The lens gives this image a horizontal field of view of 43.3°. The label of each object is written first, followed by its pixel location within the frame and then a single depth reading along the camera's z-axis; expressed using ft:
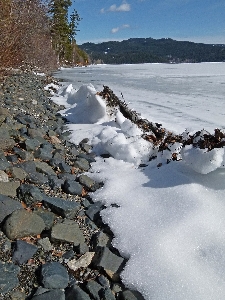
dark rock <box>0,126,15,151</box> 9.78
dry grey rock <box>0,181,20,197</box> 7.30
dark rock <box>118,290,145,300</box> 5.41
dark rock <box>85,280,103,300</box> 5.34
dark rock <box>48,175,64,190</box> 8.66
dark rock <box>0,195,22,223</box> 6.48
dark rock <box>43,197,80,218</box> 7.44
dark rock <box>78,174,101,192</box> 9.21
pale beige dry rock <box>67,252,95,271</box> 5.95
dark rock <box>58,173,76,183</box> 9.36
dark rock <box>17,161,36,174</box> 8.89
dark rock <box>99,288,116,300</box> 5.34
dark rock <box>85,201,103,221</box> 7.74
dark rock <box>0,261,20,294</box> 4.91
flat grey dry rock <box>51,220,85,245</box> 6.47
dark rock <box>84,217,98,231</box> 7.29
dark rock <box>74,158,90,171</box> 10.58
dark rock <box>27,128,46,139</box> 11.76
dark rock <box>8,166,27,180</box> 8.22
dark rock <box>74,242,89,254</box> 6.34
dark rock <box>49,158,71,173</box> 10.02
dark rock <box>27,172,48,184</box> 8.48
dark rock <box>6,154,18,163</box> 9.21
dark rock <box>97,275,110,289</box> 5.66
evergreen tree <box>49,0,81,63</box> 130.52
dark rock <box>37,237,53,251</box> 6.14
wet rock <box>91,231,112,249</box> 6.64
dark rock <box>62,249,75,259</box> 6.15
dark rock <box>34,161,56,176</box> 9.23
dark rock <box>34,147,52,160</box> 10.32
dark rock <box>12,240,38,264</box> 5.61
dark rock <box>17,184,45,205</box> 7.42
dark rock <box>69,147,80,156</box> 11.74
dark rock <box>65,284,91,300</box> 5.13
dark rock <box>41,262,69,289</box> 5.29
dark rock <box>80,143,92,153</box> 12.52
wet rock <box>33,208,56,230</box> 6.81
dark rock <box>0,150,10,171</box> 8.25
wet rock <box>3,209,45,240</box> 6.11
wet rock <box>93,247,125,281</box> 5.94
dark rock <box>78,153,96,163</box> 11.40
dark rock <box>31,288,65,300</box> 4.94
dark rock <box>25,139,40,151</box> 10.45
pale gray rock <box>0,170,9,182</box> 7.76
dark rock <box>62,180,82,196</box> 8.64
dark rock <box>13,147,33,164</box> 9.70
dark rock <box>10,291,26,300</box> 4.85
